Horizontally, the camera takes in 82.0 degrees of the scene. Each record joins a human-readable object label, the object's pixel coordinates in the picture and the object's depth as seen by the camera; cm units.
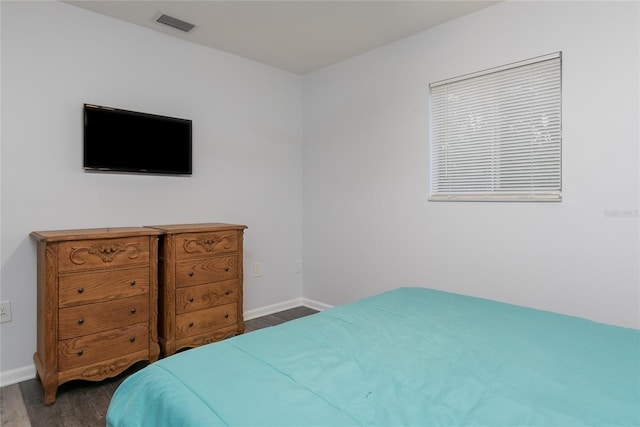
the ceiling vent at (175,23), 267
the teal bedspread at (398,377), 89
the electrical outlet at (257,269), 357
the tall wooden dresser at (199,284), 253
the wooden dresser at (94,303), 205
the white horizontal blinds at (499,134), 231
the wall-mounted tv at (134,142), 255
